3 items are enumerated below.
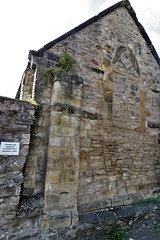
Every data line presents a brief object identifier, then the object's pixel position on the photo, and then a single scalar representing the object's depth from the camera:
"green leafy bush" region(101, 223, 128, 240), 3.09
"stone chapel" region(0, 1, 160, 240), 2.67
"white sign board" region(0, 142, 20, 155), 2.48
